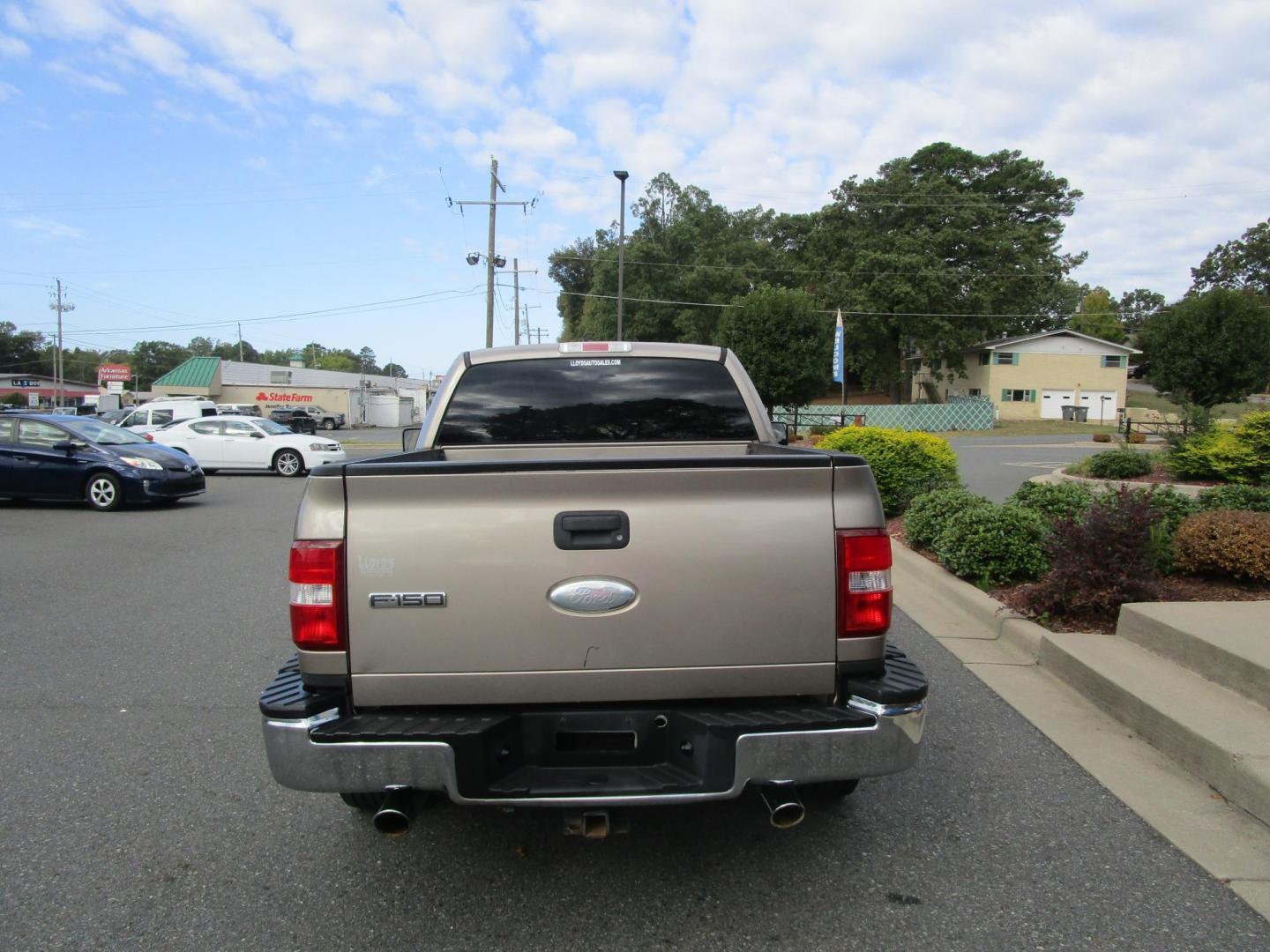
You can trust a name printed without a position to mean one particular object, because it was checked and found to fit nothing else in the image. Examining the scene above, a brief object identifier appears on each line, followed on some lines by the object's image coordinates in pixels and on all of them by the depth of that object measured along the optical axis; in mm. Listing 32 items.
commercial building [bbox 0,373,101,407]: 89375
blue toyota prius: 13250
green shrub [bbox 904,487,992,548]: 7988
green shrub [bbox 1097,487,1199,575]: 5828
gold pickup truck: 2596
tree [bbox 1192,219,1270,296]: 80062
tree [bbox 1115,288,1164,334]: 92388
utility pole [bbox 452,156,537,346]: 36594
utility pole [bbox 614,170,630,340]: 33500
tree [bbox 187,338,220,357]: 158400
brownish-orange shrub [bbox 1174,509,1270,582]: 5941
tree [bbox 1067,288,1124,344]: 74250
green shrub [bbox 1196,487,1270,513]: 7562
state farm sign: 68875
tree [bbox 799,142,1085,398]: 51812
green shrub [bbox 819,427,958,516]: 10406
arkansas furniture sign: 77000
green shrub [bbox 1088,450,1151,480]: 13508
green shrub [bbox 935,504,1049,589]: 6777
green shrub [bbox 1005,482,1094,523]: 7430
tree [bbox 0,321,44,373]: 116562
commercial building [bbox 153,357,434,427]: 68062
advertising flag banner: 35219
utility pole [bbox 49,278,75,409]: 69731
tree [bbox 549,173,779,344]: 60188
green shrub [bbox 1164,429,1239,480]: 11508
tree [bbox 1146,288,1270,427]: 31031
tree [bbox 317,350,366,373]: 166250
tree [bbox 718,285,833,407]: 37562
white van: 28944
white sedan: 19614
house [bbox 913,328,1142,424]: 54219
